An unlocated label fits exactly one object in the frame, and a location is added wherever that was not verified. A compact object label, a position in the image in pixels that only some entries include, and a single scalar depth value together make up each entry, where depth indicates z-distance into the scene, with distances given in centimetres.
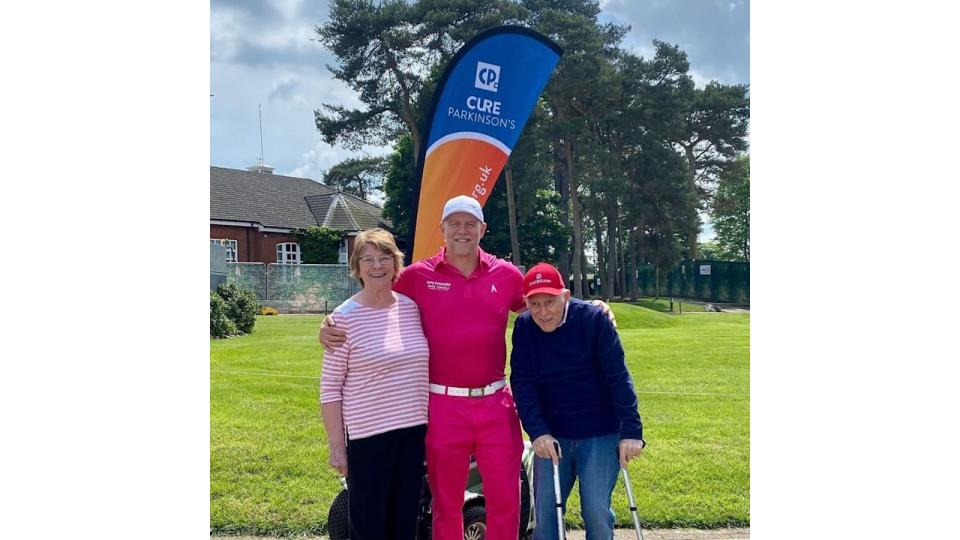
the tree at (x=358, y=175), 3966
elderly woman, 301
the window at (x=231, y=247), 2765
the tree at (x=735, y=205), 3275
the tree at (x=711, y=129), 3038
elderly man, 311
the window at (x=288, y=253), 2919
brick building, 2808
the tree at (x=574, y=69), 2562
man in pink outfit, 315
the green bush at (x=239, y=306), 1634
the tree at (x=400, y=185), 2811
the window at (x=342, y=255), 2878
